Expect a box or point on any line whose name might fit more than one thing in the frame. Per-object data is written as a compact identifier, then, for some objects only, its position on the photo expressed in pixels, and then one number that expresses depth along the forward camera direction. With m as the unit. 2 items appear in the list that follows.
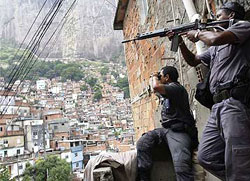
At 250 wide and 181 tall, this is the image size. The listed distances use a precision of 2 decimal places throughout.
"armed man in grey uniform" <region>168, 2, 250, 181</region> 1.29
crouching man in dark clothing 1.79
